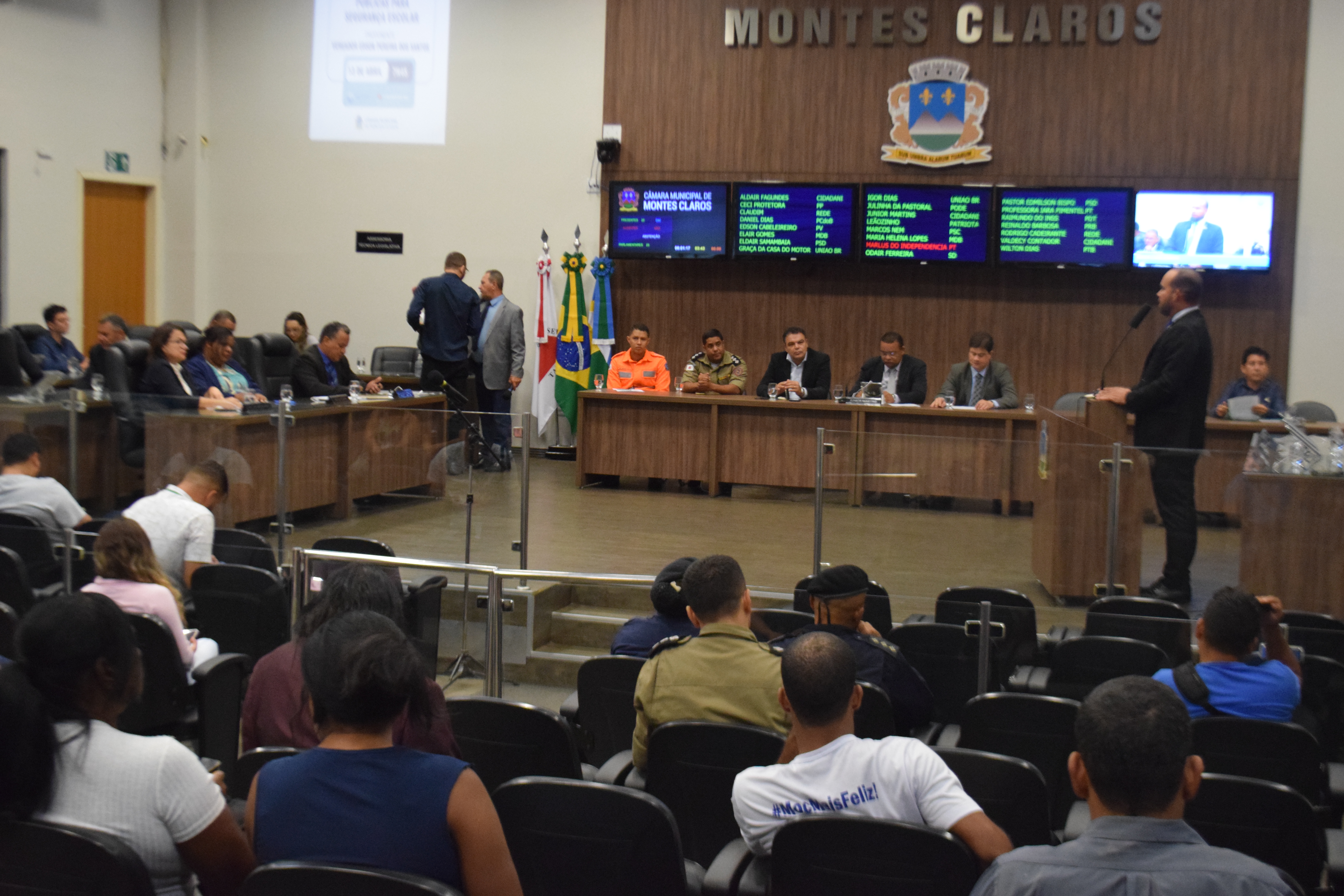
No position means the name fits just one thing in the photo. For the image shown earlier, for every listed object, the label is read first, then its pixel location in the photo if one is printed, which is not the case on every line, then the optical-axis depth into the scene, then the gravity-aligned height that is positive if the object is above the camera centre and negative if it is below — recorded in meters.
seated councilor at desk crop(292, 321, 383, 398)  7.94 -0.29
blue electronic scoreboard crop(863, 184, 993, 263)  9.30 +0.95
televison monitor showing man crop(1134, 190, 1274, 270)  8.94 +0.93
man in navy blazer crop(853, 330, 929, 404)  8.66 -0.19
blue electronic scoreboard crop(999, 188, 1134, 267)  9.05 +0.93
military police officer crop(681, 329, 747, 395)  9.00 -0.21
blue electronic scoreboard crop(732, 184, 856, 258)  9.59 +0.96
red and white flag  10.61 -0.07
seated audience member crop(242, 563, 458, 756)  2.91 -0.85
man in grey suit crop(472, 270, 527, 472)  9.84 -0.09
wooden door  11.05 +0.62
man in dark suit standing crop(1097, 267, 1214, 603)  5.53 -0.12
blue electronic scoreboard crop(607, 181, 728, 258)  9.87 +0.97
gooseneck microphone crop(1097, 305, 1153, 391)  6.53 +0.20
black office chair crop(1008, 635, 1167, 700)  3.72 -0.96
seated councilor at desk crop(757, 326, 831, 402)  8.80 -0.20
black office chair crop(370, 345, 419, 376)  10.84 -0.28
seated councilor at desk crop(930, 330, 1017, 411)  8.38 -0.23
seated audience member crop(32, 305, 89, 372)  9.41 -0.21
